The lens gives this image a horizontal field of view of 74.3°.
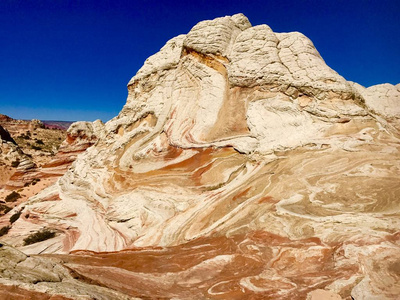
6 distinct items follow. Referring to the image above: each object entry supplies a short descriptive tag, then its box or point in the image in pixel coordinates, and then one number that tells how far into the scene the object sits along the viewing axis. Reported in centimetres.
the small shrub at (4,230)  1356
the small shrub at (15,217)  1514
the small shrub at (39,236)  1223
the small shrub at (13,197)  2277
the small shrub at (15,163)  2787
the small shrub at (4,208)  1938
